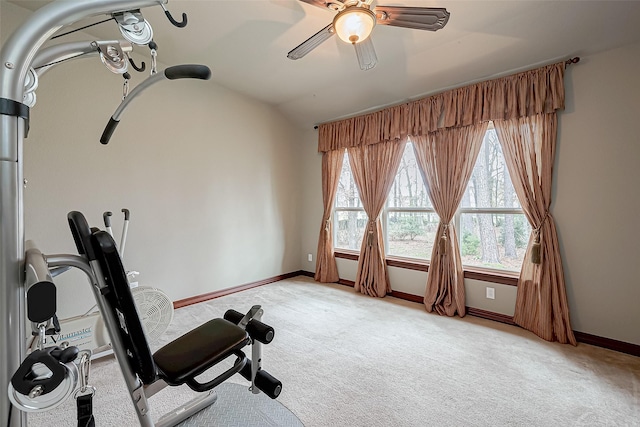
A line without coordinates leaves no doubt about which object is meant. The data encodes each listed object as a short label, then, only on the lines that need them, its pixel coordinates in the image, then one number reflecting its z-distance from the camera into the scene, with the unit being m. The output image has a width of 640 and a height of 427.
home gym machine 0.62
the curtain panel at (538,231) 2.50
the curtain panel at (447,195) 3.02
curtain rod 2.45
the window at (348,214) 4.21
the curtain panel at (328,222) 4.29
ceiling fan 1.67
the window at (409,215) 3.49
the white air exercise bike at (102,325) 1.97
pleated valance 2.56
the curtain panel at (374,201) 3.66
